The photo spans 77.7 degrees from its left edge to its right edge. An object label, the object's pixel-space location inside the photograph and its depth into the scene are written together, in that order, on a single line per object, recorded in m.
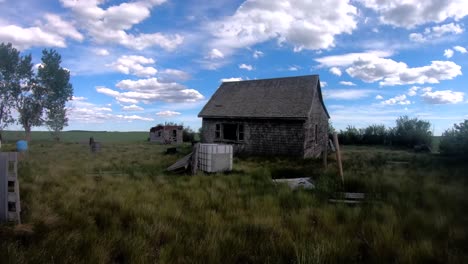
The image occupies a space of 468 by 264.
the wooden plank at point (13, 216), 4.27
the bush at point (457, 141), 14.29
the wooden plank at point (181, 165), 10.80
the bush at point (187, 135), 41.30
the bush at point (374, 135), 34.34
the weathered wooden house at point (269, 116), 16.84
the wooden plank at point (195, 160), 10.45
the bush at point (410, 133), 30.70
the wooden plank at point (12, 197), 4.31
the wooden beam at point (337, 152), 8.33
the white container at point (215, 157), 10.62
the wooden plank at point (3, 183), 4.32
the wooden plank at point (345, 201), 6.22
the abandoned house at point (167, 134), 36.62
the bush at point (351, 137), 35.22
